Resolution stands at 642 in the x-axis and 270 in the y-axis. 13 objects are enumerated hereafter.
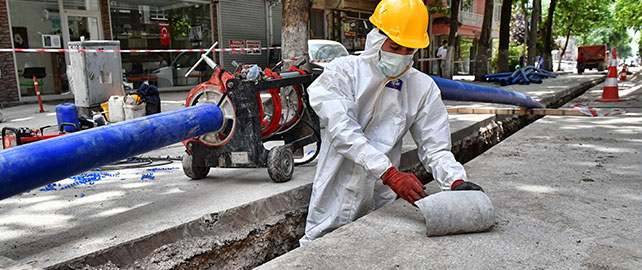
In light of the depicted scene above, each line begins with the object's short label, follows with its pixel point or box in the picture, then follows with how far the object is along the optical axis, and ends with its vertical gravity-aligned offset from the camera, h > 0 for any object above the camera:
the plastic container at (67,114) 5.81 -0.63
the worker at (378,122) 2.49 -0.36
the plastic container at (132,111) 6.66 -0.68
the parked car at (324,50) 11.55 +0.31
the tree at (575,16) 28.07 +3.16
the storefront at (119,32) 11.09 +0.88
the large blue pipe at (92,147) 2.28 -0.47
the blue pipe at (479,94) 5.52 -0.45
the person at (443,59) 17.09 +0.06
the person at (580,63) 28.04 -0.24
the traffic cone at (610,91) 8.84 -0.62
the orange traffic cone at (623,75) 17.36 -0.62
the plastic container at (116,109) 6.87 -0.67
